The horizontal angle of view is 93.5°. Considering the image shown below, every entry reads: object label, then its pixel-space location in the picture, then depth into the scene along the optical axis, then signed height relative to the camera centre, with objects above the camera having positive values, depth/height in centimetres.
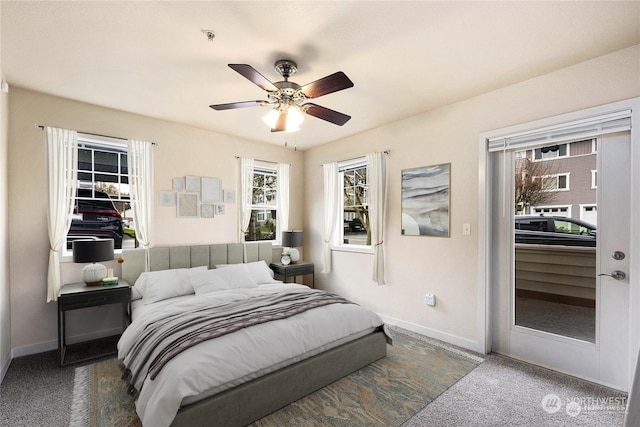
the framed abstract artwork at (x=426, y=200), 358 +13
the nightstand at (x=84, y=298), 289 -87
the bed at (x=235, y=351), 191 -106
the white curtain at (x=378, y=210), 417 +2
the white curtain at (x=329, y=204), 494 +12
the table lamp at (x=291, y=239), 483 -44
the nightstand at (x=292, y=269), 473 -92
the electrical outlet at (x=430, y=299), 363 -108
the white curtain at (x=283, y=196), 520 +27
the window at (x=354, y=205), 473 +9
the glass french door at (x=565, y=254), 252 -41
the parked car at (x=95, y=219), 354 -9
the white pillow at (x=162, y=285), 332 -84
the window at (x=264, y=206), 504 +9
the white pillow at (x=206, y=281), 347 -83
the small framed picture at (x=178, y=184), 408 +38
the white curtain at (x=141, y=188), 373 +30
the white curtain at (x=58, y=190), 317 +25
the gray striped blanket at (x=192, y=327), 213 -91
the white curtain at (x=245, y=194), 468 +28
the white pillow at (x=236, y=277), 376 -84
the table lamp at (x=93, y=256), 306 -45
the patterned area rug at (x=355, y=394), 216 -150
